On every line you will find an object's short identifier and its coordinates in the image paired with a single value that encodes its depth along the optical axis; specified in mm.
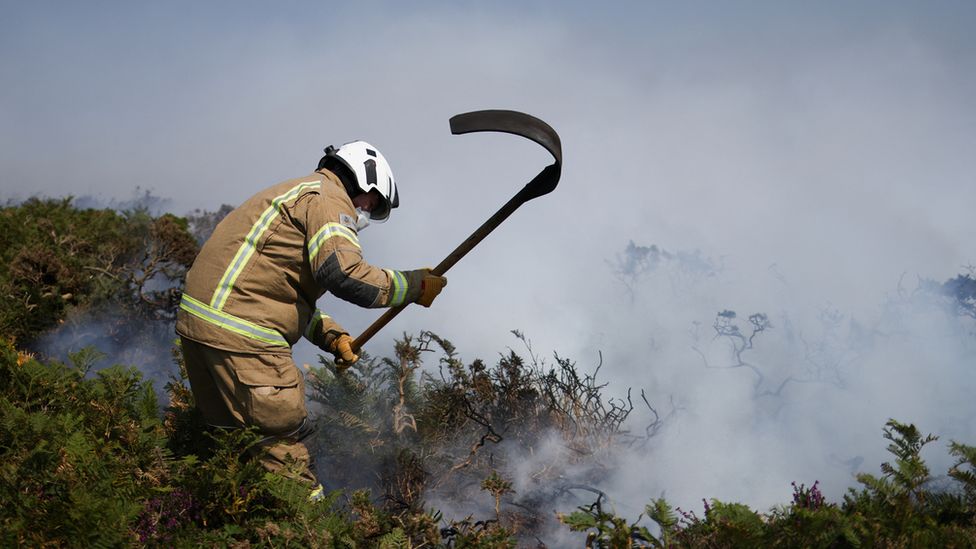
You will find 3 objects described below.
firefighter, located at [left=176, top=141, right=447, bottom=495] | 4191
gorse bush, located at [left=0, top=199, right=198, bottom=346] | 7191
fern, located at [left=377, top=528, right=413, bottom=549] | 3338
